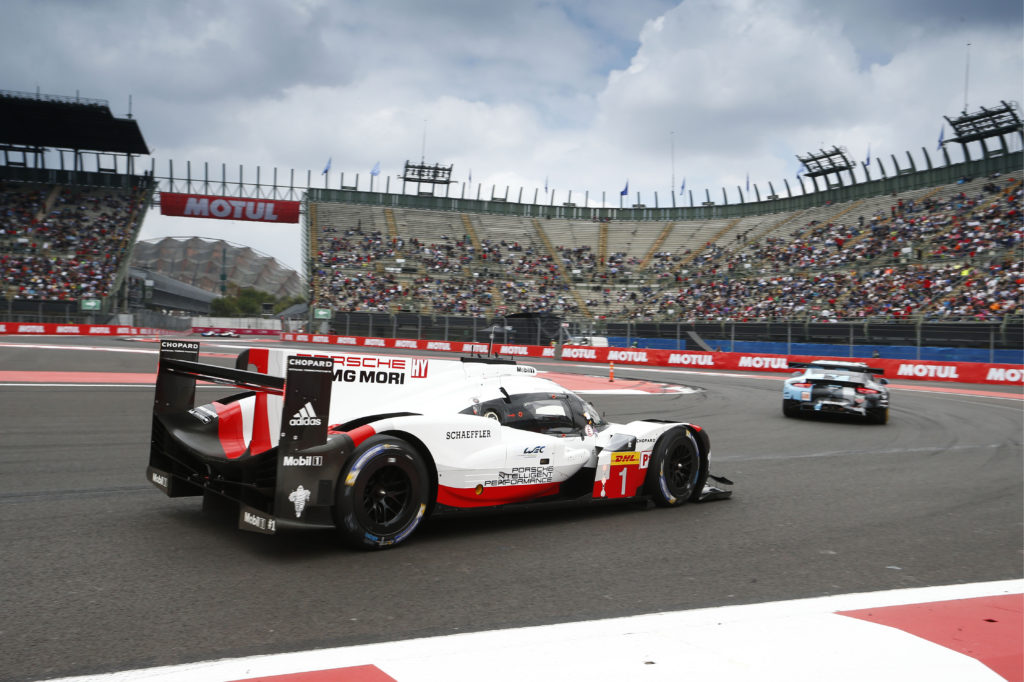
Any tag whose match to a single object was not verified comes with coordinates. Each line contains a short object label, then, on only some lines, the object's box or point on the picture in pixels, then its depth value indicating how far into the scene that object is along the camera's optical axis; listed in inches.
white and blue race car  534.0
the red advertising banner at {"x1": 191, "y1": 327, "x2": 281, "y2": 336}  2206.0
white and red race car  172.6
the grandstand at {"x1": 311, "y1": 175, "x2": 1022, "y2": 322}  1453.0
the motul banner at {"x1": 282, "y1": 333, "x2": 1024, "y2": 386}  1010.1
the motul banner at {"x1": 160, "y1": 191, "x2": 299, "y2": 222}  2048.5
